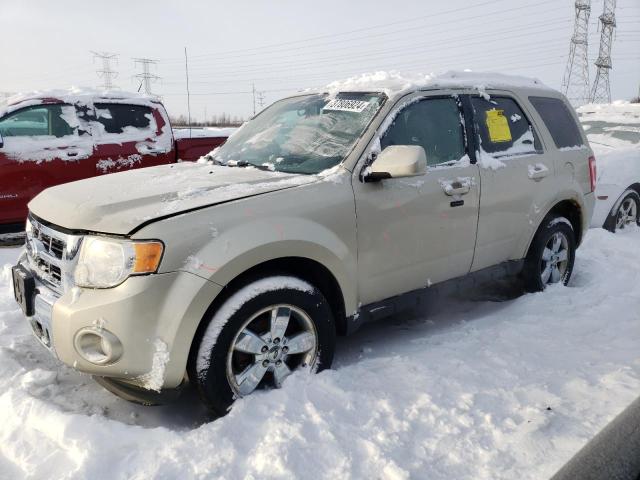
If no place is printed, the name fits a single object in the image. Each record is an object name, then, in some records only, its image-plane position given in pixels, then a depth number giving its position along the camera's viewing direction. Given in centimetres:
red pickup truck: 601
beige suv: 230
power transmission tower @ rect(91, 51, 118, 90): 5619
